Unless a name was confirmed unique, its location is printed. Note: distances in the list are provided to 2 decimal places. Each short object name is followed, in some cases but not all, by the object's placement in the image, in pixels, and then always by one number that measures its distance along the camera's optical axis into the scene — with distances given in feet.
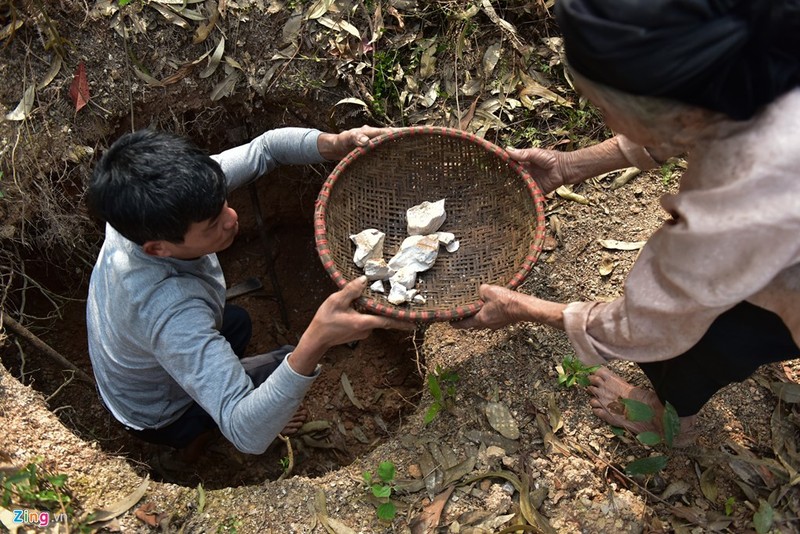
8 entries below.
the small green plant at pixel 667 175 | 8.04
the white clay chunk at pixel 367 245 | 6.59
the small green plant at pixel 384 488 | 6.08
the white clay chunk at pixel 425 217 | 6.87
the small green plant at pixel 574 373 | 6.74
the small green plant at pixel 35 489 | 5.58
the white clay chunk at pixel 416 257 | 6.66
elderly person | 3.28
